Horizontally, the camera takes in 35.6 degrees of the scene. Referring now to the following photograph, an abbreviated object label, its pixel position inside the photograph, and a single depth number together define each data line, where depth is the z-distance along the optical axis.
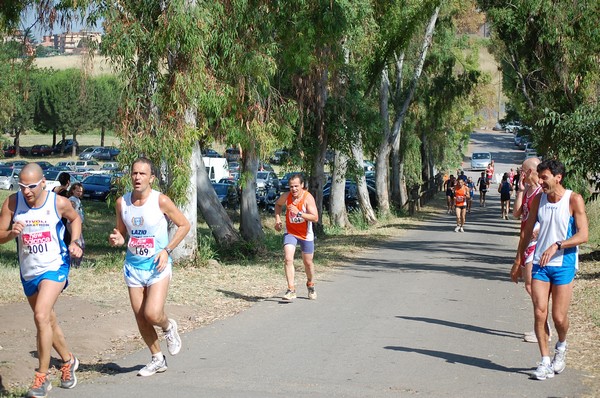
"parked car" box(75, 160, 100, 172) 64.31
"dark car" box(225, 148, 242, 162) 67.25
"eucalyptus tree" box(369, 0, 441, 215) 28.75
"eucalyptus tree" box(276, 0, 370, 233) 20.08
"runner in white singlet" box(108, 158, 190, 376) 8.11
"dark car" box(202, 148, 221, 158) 69.88
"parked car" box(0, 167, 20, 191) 51.88
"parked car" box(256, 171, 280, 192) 47.19
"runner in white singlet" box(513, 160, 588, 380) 8.38
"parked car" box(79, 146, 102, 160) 73.66
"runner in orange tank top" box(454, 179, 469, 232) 30.62
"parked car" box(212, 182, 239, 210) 41.06
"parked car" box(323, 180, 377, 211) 42.08
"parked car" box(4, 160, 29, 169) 58.02
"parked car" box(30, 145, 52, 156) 85.69
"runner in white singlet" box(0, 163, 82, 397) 7.52
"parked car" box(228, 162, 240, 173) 56.92
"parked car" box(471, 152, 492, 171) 81.88
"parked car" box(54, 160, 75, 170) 63.05
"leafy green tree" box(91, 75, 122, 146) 84.06
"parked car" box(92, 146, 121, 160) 76.98
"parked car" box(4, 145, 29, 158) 81.79
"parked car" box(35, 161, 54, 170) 58.22
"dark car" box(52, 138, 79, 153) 88.31
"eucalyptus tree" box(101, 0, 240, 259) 15.55
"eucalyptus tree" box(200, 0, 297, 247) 16.91
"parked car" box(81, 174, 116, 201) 46.41
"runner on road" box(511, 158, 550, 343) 10.06
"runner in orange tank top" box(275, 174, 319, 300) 13.09
